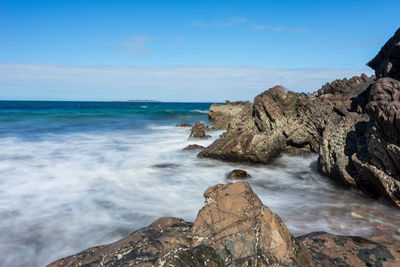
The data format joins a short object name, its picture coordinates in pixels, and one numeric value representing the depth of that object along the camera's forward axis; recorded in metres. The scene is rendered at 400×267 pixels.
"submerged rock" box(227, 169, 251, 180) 7.25
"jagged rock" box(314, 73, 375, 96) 10.85
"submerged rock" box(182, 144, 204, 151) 10.98
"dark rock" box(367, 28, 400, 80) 8.12
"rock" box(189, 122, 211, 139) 14.35
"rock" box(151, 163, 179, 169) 8.74
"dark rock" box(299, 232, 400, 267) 2.96
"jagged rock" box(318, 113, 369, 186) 6.19
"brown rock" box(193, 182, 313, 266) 2.66
